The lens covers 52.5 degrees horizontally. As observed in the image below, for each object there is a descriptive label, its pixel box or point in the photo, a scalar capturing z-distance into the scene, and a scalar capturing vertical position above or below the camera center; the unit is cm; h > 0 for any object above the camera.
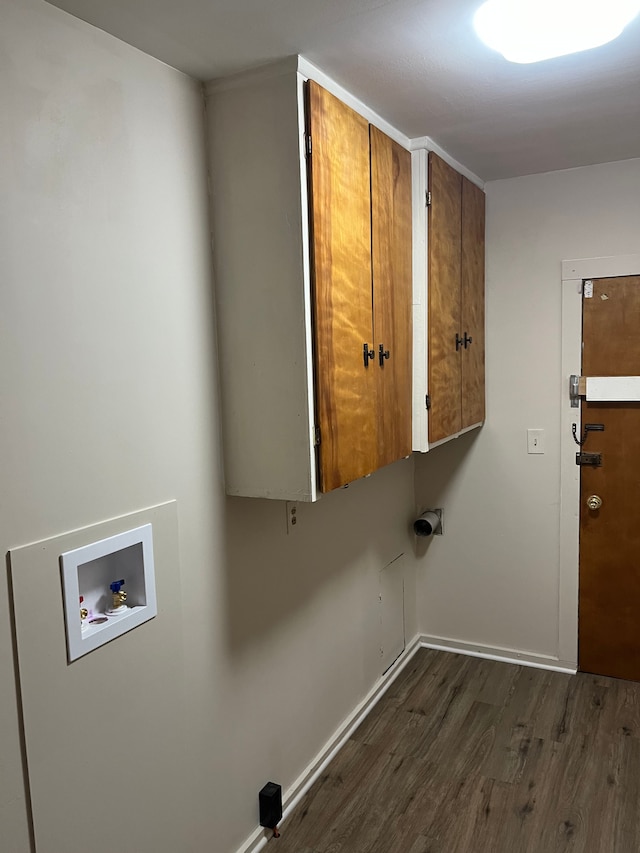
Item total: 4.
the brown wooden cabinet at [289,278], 174 +24
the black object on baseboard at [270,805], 208 -142
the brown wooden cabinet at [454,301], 251 +24
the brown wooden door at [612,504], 290 -70
